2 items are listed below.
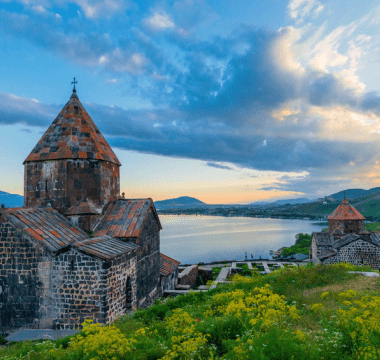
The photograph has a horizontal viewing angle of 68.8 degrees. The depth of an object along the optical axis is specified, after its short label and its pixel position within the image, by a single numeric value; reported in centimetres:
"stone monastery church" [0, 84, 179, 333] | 829
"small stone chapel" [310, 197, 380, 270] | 2144
